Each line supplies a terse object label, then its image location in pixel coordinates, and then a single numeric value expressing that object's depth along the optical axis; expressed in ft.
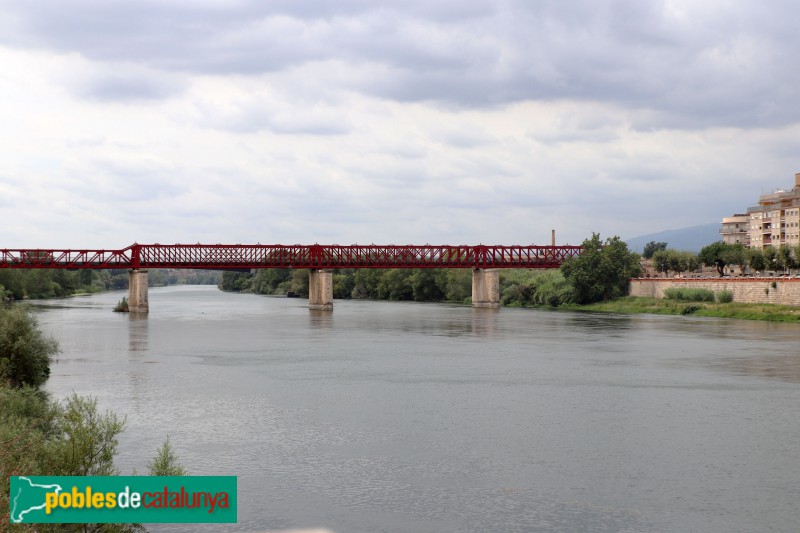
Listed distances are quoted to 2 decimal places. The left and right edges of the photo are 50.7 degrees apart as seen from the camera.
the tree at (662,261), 520.83
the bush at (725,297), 332.80
